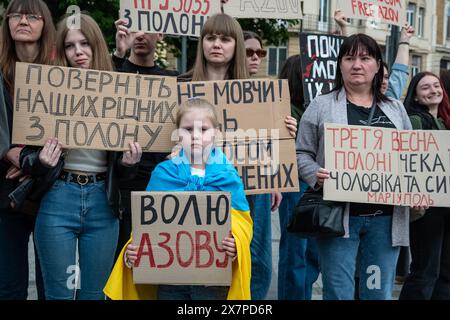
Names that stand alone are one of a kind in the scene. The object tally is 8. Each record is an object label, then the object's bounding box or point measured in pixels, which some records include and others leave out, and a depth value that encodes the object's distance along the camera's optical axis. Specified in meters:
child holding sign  3.15
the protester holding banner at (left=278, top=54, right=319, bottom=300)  4.87
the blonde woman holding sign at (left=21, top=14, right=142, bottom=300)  3.35
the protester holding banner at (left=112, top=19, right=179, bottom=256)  4.01
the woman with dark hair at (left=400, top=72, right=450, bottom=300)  4.60
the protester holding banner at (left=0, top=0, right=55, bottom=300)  3.54
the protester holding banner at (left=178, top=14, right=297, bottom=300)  3.81
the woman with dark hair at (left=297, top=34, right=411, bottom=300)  3.58
